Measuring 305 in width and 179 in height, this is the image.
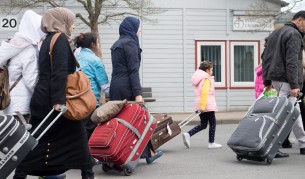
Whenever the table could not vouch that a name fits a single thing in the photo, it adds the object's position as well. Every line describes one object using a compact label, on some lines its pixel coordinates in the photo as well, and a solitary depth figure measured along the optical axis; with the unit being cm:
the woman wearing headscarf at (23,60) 759
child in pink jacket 1353
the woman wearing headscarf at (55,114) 741
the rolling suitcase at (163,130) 1210
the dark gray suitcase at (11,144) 660
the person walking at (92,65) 1057
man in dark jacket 1134
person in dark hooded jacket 1024
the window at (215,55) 2654
